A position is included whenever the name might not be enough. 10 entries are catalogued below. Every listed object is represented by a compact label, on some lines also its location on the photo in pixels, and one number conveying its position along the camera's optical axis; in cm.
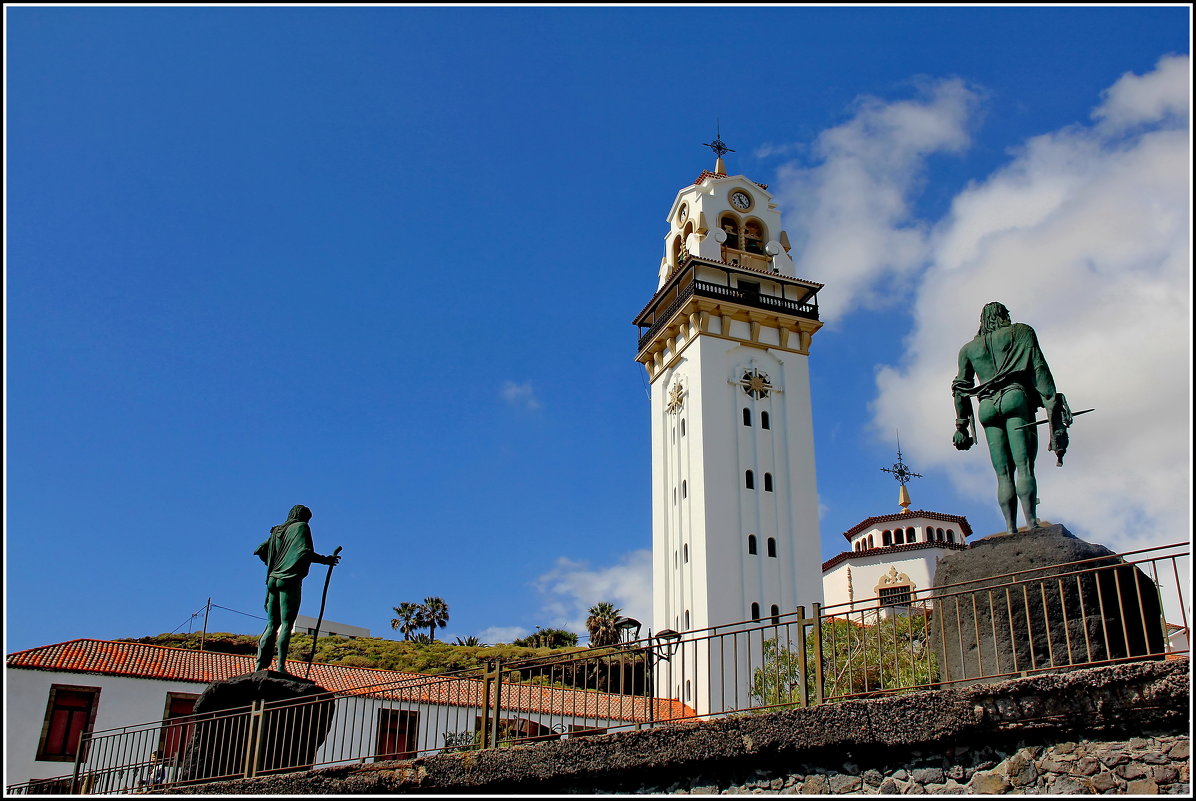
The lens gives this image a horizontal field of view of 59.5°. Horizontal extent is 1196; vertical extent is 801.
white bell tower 4247
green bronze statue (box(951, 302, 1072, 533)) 860
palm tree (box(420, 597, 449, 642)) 7519
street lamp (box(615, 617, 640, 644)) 1459
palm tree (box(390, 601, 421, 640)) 7475
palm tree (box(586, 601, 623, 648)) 5781
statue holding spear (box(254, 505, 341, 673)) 1327
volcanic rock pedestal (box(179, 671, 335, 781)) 1153
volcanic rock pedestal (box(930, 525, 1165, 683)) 727
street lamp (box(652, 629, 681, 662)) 973
